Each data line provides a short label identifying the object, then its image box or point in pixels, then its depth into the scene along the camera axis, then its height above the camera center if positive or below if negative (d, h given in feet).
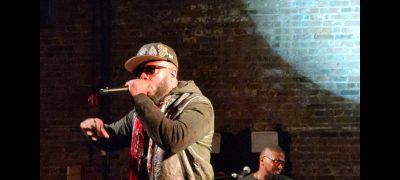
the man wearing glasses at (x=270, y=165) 23.56 -2.86
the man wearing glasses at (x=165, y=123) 11.95 -0.61
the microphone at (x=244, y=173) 22.63 -3.09
